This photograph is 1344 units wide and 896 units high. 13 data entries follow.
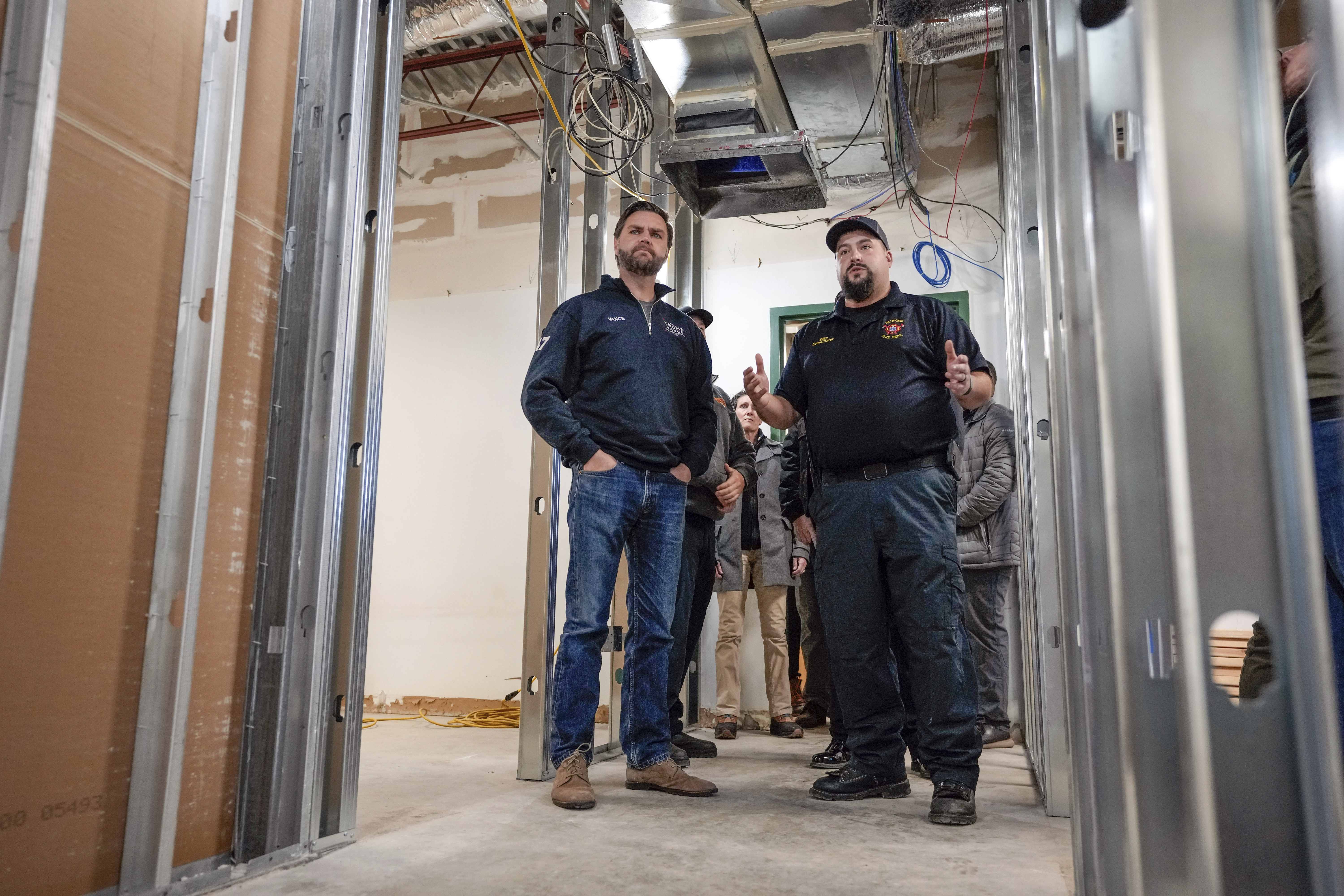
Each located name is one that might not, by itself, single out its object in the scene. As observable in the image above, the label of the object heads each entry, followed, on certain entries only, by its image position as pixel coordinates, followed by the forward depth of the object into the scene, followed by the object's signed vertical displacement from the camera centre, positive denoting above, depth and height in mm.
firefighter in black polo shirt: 2506 +183
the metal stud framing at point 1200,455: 604 +93
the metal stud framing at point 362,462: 2115 +279
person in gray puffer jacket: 3887 +149
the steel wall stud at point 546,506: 3012 +257
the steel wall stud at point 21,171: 1464 +637
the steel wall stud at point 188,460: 1691 +225
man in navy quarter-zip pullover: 2697 +315
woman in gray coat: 4250 +27
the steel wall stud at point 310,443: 1971 +302
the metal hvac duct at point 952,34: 4180 +2520
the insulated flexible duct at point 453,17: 4555 +2762
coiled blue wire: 4773 +1614
